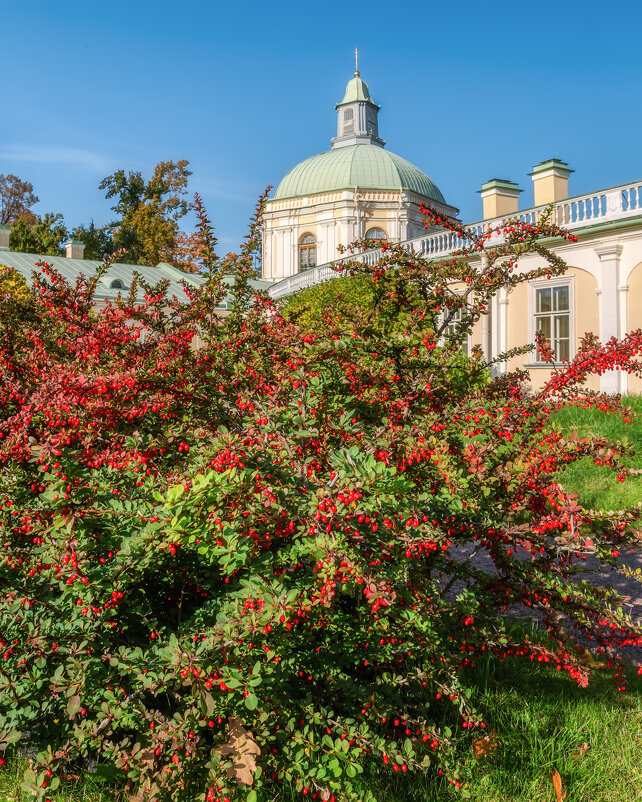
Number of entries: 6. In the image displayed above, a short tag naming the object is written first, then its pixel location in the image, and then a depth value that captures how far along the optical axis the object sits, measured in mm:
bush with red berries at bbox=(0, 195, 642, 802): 2355
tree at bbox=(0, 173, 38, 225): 45688
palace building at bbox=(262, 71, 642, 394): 16297
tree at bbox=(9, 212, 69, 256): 37219
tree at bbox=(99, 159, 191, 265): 40438
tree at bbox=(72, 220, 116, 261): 43250
